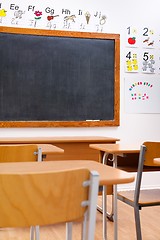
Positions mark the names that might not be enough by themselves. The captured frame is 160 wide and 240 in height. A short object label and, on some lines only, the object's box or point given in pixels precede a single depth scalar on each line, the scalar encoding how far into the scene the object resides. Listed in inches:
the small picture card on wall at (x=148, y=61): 211.0
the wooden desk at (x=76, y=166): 54.7
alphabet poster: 189.5
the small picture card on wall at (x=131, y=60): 207.5
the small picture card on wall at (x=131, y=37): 207.9
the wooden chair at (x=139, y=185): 97.8
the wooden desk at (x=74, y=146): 156.9
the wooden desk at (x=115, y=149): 112.3
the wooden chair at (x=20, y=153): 79.4
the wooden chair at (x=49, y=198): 41.3
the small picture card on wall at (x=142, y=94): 208.1
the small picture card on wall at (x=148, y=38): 211.6
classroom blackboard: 188.7
